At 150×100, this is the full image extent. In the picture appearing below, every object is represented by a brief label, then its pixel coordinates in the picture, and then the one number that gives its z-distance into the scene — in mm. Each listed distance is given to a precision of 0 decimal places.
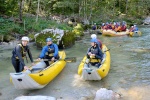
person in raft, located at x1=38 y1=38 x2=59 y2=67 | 8734
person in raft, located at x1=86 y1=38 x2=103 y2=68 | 8312
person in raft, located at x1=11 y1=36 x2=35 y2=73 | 6691
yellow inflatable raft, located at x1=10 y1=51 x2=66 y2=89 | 6031
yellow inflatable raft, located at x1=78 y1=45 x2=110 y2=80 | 7120
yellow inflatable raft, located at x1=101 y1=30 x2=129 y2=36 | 21264
